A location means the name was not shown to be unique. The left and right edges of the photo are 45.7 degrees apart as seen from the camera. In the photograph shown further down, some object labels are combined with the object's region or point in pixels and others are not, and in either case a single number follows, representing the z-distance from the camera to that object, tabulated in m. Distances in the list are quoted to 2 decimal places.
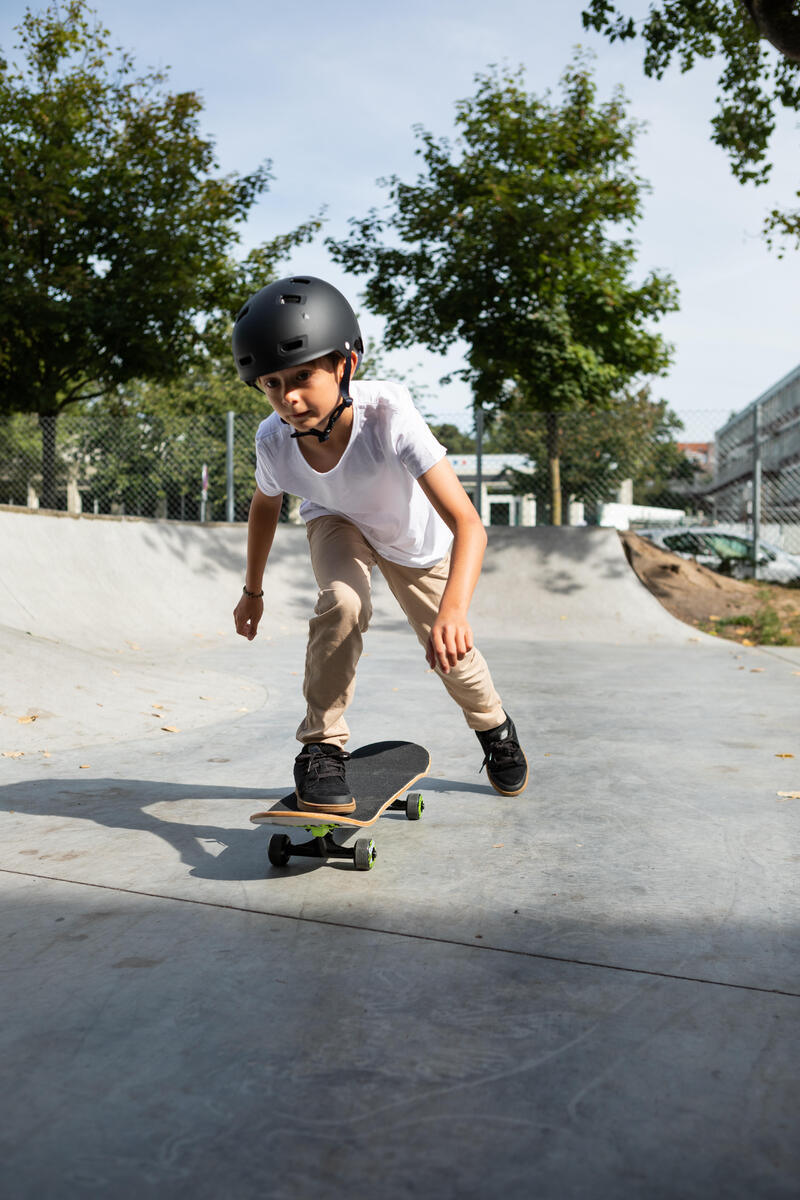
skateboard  2.88
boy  2.84
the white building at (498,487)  13.45
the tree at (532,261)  14.48
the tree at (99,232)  16.58
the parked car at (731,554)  13.87
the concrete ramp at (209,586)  9.16
